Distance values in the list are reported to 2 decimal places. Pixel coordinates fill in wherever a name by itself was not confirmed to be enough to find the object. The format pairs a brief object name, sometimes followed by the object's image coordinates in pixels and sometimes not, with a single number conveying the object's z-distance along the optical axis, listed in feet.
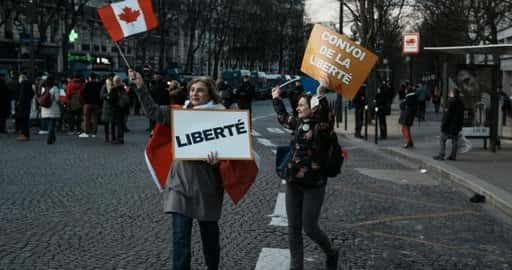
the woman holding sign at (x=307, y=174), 18.81
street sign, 74.28
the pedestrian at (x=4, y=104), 67.46
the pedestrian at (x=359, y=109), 70.54
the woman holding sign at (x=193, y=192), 17.20
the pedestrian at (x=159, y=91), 66.59
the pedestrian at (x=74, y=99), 67.87
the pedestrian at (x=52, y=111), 57.36
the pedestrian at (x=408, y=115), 58.75
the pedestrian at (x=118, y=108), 58.85
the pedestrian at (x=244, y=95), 81.66
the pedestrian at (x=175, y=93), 52.97
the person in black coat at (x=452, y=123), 49.08
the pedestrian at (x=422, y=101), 92.77
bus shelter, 55.52
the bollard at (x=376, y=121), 63.01
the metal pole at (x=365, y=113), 68.95
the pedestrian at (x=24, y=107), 60.54
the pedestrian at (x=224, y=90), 72.90
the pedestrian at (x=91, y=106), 65.41
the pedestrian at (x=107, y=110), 58.90
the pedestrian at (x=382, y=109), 69.10
